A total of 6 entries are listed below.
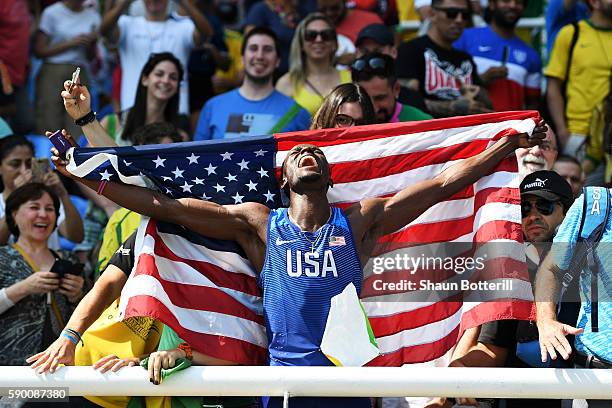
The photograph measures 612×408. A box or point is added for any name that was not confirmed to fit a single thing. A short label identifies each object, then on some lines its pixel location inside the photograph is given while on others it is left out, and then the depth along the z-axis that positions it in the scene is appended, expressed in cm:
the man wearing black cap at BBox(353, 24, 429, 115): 1825
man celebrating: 1220
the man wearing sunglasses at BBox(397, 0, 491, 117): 1897
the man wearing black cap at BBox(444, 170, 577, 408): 1288
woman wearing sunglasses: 1878
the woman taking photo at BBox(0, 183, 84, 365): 1454
